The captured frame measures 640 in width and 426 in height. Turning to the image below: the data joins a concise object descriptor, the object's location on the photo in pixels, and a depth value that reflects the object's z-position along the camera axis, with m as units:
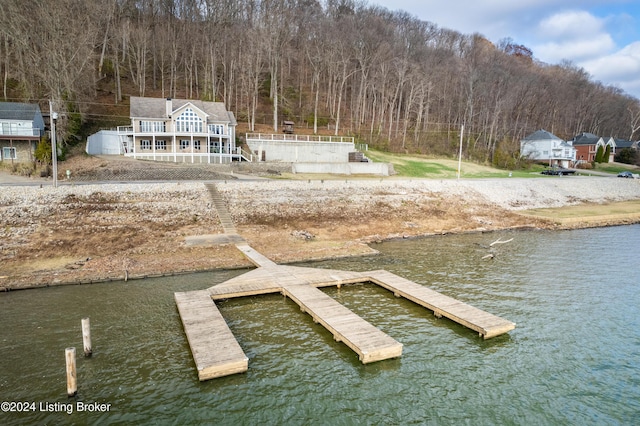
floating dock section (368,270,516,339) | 15.66
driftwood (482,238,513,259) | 26.61
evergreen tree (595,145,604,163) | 88.19
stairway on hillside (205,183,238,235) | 29.69
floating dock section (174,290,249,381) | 12.42
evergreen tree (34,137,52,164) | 39.47
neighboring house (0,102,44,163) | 43.22
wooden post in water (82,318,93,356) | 13.11
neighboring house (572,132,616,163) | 89.56
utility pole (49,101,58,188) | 27.77
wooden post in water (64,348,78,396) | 10.97
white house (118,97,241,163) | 47.88
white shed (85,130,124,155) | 48.00
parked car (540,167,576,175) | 65.75
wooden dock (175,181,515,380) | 13.30
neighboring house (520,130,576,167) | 83.31
